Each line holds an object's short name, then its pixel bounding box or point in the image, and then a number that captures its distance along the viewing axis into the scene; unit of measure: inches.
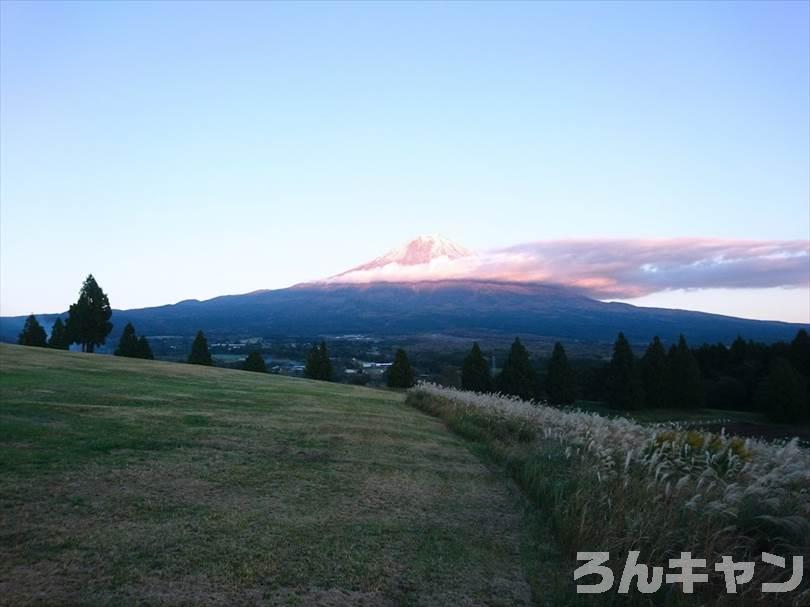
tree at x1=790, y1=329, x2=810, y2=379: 1900.2
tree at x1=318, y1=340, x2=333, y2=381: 1983.3
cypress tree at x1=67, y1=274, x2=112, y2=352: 1879.9
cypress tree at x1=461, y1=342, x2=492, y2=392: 2022.6
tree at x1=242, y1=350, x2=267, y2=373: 1952.8
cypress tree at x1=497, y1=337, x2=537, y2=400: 1979.6
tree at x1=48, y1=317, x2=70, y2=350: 1959.9
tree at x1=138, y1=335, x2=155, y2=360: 1899.6
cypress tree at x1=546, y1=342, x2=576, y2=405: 2017.7
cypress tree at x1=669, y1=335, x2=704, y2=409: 1936.5
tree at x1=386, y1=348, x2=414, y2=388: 1926.7
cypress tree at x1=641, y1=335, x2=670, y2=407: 1967.3
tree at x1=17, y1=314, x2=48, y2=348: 1930.4
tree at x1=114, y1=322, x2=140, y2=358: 1881.2
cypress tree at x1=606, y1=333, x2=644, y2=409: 1945.3
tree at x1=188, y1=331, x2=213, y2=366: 1945.1
